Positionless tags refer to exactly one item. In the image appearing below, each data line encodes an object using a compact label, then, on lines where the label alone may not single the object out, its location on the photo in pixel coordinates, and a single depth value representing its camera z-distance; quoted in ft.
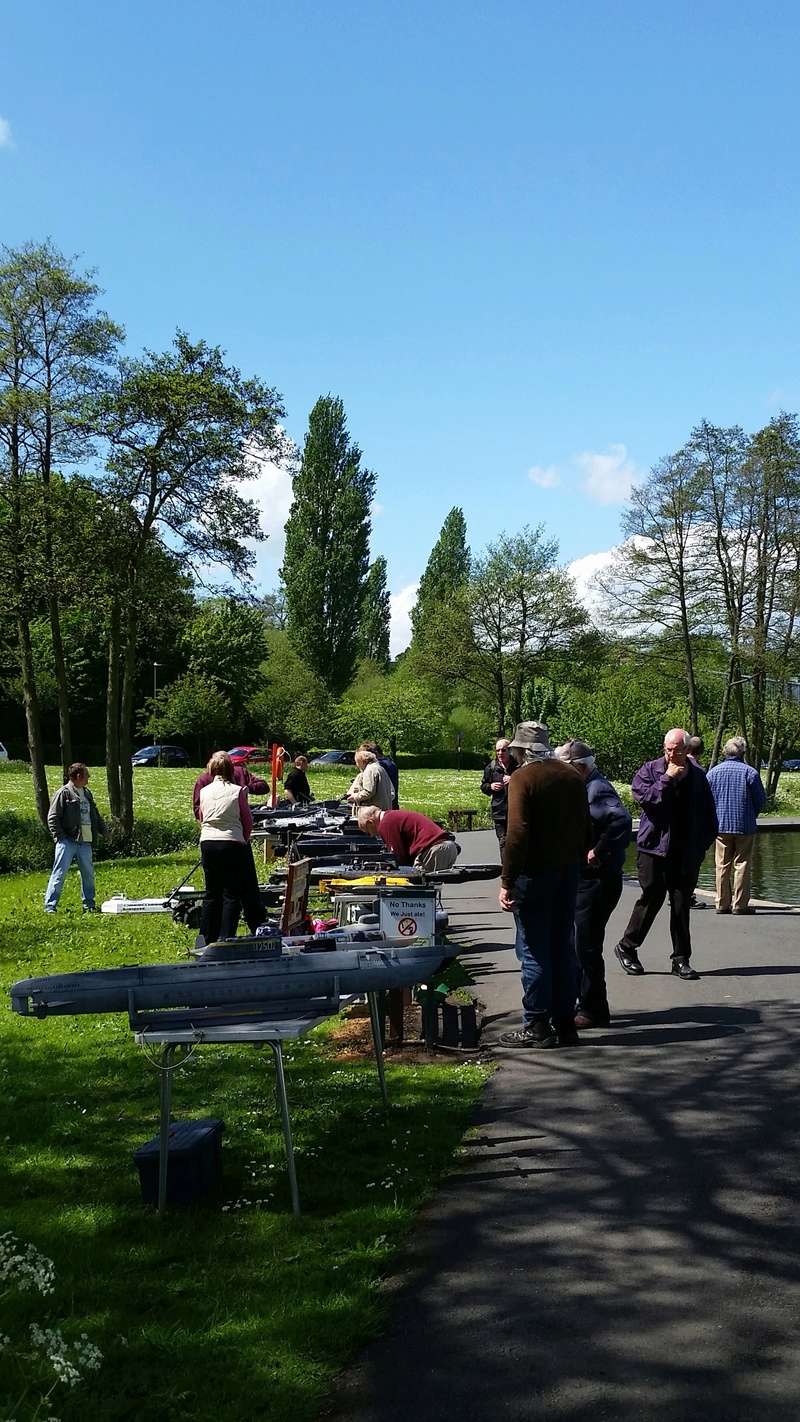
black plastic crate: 15.42
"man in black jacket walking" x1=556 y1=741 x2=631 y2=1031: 25.17
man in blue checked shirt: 42.11
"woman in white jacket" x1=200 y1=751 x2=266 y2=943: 33.42
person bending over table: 33.50
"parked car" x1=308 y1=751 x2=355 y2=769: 191.01
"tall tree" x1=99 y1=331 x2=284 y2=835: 78.48
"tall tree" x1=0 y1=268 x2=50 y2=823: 77.10
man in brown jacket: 23.03
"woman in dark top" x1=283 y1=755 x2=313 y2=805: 72.69
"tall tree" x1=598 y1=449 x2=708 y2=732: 145.07
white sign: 21.15
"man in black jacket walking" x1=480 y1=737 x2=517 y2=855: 43.66
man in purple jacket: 30.17
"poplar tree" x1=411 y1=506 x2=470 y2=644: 291.81
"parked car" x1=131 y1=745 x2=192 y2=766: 215.92
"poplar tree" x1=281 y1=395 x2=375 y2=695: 237.25
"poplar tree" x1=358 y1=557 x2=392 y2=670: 294.66
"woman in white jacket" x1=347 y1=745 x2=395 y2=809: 40.75
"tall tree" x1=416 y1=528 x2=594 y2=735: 204.13
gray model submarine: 15.47
